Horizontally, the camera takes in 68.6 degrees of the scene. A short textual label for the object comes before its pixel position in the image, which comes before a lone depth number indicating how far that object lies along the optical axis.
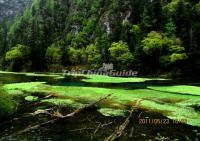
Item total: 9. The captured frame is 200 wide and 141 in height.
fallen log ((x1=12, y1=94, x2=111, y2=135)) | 12.94
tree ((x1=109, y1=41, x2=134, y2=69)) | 56.19
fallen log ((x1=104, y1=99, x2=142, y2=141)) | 11.64
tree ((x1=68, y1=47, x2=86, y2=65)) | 71.90
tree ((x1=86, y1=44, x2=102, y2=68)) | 64.07
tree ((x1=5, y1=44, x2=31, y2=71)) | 76.76
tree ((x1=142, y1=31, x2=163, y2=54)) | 53.15
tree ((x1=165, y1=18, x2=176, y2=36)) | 54.57
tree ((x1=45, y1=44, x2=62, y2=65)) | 75.03
